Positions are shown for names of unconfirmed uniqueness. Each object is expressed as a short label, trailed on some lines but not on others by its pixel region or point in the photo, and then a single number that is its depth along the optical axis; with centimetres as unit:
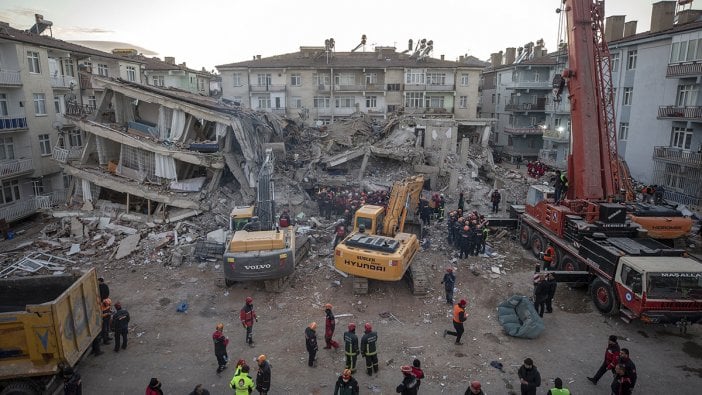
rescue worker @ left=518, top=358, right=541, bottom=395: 776
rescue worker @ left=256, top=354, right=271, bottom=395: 805
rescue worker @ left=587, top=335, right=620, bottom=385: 870
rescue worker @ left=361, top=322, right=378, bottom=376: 909
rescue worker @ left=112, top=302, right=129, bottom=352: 1022
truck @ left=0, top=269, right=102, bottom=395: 784
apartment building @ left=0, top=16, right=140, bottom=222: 2280
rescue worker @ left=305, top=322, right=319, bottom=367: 944
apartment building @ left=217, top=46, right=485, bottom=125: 4138
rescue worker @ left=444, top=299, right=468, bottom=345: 1037
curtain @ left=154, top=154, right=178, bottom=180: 2045
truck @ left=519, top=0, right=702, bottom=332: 1027
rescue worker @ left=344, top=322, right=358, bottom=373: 906
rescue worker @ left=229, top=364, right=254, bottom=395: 734
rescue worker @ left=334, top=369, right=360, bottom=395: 758
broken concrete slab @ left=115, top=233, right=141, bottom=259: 1673
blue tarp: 1090
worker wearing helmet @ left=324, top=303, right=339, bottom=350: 1016
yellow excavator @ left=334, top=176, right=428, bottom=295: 1234
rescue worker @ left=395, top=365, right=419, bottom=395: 760
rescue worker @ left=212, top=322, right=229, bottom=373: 932
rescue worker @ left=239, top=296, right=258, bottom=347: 1039
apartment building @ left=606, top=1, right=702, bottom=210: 2314
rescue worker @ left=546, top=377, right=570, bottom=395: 695
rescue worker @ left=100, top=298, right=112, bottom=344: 1060
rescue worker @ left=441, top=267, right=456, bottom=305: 1254
